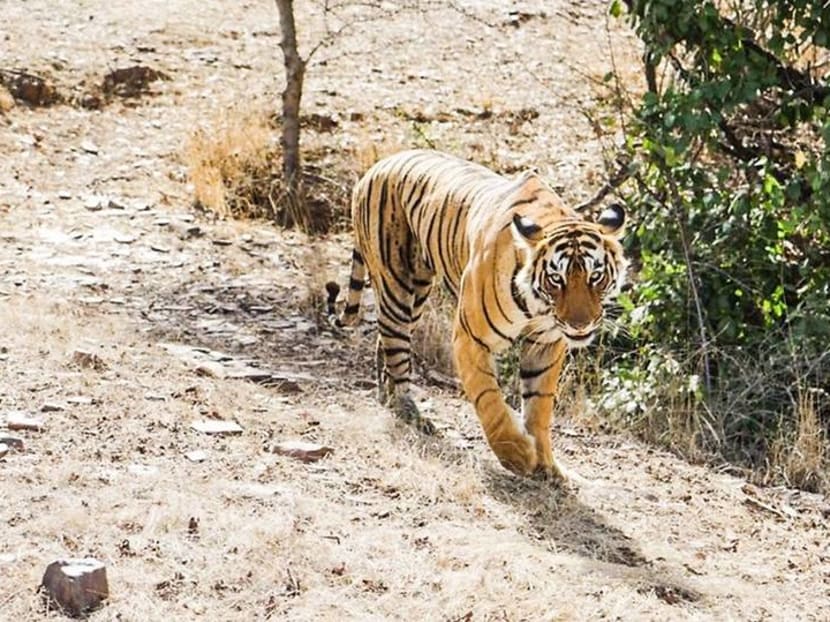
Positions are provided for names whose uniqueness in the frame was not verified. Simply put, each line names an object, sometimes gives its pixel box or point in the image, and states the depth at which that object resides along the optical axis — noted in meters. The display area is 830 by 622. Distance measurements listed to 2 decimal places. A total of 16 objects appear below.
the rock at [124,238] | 19.42
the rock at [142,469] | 10.66
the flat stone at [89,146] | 23.34
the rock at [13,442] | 10.91
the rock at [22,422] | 11.38
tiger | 11.52
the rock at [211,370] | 14.00
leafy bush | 13.82
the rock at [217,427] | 11.91
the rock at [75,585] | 8.27
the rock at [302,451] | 11.58
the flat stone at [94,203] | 20.67
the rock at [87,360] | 13.48
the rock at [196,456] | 11.15
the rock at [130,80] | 25.89
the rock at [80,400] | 12.22
